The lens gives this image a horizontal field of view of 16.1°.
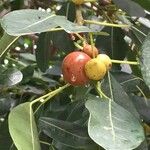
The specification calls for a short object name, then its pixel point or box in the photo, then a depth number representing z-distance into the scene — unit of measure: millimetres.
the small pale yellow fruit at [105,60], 354
